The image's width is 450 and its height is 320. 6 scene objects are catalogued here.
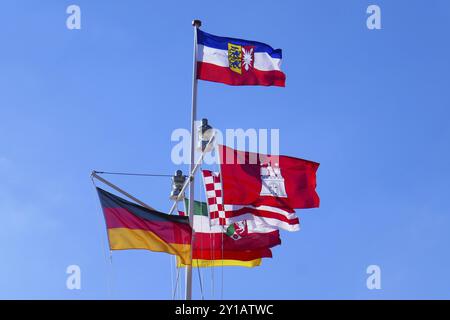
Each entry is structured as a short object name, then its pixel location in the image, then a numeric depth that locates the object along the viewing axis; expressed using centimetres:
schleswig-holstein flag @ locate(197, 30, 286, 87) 2573
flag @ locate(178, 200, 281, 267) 2647
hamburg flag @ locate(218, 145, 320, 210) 2512
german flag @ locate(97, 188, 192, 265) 2139
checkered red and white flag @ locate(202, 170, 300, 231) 2533
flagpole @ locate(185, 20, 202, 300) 2277
